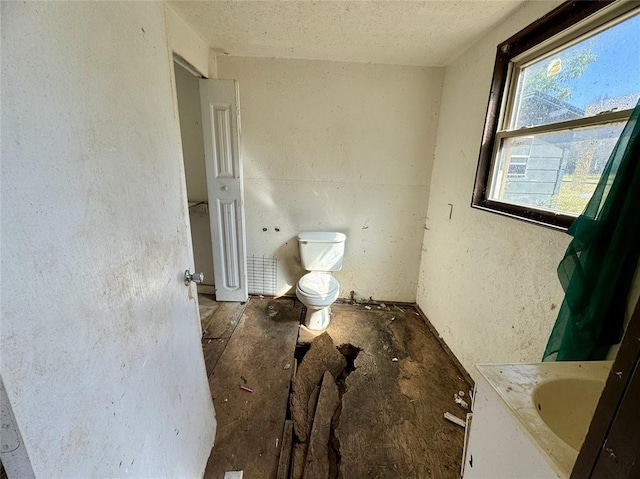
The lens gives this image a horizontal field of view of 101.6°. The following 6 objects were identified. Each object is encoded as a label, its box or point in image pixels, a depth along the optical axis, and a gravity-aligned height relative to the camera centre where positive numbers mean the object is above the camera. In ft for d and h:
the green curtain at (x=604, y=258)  2.55 -0.82
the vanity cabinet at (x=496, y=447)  1.83 -2.05
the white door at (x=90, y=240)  1.32 -0.50
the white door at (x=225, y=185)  6.75 -0.47
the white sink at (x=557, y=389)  2.23 -1.79
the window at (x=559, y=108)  3.18 +1.00
